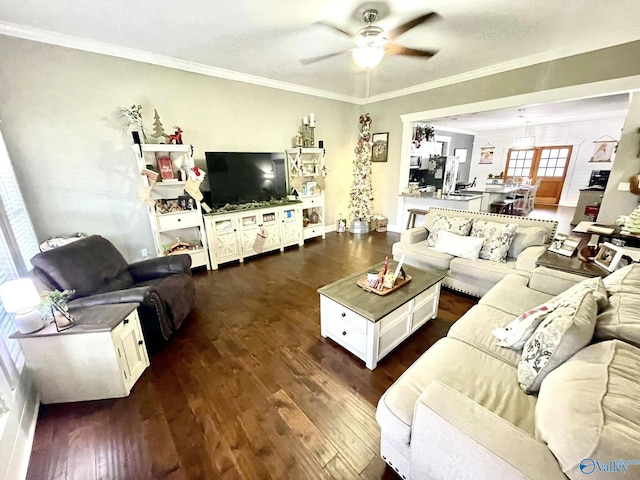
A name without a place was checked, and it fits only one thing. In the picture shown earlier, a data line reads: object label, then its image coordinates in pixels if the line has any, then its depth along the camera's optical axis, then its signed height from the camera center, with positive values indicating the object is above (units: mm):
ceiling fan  2254 +985
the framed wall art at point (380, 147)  5438 +284
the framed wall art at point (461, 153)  9178 +220
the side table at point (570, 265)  2006 -819
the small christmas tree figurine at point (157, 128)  3259 +432
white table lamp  1471 -734
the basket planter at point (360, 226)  5531 -1289
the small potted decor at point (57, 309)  1572 -828
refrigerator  5906 -282
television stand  3785 -1007
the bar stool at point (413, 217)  4327 -912
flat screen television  3803 -200
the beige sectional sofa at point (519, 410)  730 -864
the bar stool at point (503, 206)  5989 -1034
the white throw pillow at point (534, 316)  1387 -818
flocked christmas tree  5445 -333
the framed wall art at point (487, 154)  9508 +181
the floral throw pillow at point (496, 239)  2762 -804
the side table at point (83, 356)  1580 -1108
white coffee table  1885 -1116
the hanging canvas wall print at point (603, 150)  7418 +194
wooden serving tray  2076 -966
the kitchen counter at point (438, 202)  4680 -738
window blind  1701 -606
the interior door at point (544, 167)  8365 -273
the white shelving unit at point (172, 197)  3350 -481
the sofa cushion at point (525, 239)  2715 -788
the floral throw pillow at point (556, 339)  1099 -742
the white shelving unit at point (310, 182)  4699 -360
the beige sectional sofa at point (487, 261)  2568 -1012
